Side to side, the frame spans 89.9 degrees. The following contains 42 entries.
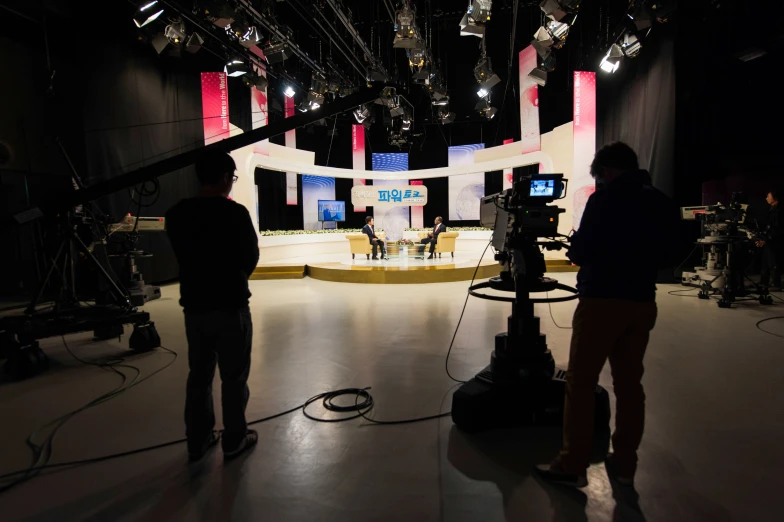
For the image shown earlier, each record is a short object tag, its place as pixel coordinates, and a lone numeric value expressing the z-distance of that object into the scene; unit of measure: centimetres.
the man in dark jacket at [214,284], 174
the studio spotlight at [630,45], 626
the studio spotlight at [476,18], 606
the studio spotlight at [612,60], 659
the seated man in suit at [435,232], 1026
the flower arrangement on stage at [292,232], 1122
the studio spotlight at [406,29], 659
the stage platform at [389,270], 770
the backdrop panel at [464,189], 1446
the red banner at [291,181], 1315
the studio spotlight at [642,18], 546
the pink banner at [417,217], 1571
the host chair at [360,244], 996
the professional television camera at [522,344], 205
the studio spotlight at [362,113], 1077
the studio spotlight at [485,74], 868
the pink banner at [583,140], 868
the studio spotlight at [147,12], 556
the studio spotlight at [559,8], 555
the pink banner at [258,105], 999
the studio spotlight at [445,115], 1135
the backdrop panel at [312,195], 1434
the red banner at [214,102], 864
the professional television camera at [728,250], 540
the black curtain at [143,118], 706
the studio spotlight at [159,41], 638
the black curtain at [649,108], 719
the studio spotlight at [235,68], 743
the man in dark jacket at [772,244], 593
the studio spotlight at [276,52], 716
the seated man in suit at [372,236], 1008
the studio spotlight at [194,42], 664
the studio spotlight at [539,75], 806
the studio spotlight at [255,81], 826
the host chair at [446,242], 1016
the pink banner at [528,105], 951
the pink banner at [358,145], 1475
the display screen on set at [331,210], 1487
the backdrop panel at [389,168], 1538
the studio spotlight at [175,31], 616
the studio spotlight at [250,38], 650
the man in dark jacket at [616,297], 152
